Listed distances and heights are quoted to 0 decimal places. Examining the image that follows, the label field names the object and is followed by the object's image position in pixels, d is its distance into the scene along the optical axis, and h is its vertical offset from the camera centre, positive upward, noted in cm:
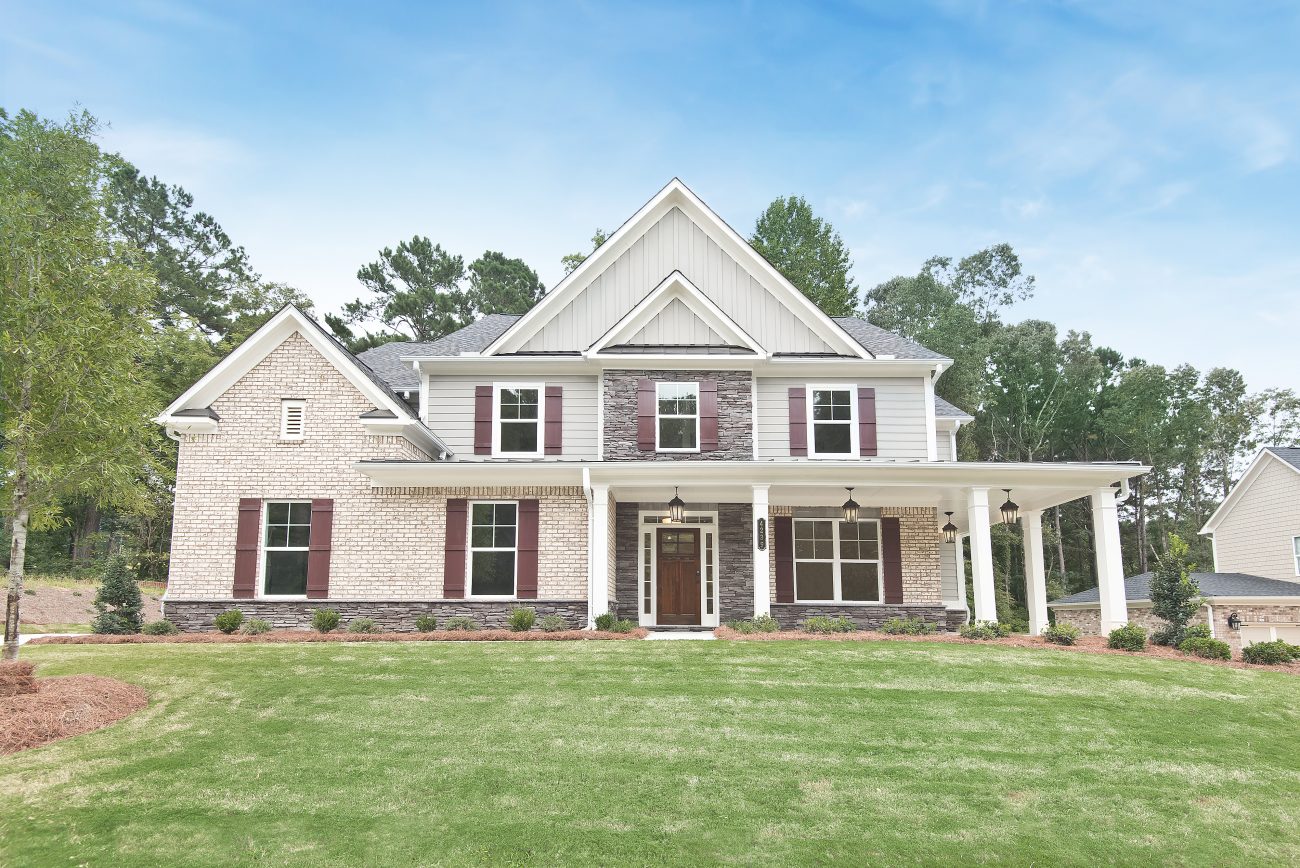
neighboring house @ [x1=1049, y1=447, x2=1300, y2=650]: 2383 -44
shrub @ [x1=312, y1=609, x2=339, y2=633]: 1519 -113
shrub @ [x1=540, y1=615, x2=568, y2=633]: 1505 -119
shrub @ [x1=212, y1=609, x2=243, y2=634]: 1502 -113
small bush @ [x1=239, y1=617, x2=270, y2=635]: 1491 -122
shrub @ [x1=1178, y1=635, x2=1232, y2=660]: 1359 -153
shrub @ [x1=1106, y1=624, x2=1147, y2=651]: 1400 -139
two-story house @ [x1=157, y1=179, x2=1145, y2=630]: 1595 +164
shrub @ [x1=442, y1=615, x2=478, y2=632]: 1548 -123
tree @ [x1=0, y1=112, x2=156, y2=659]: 1018 +285
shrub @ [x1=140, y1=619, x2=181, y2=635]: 1489 -124
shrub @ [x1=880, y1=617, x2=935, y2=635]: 1528 -129
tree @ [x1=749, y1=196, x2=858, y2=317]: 3397 +1261
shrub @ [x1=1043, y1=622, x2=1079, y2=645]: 1451 -137
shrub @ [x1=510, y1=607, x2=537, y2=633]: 1488 -112
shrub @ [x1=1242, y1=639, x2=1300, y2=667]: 1317 -156
